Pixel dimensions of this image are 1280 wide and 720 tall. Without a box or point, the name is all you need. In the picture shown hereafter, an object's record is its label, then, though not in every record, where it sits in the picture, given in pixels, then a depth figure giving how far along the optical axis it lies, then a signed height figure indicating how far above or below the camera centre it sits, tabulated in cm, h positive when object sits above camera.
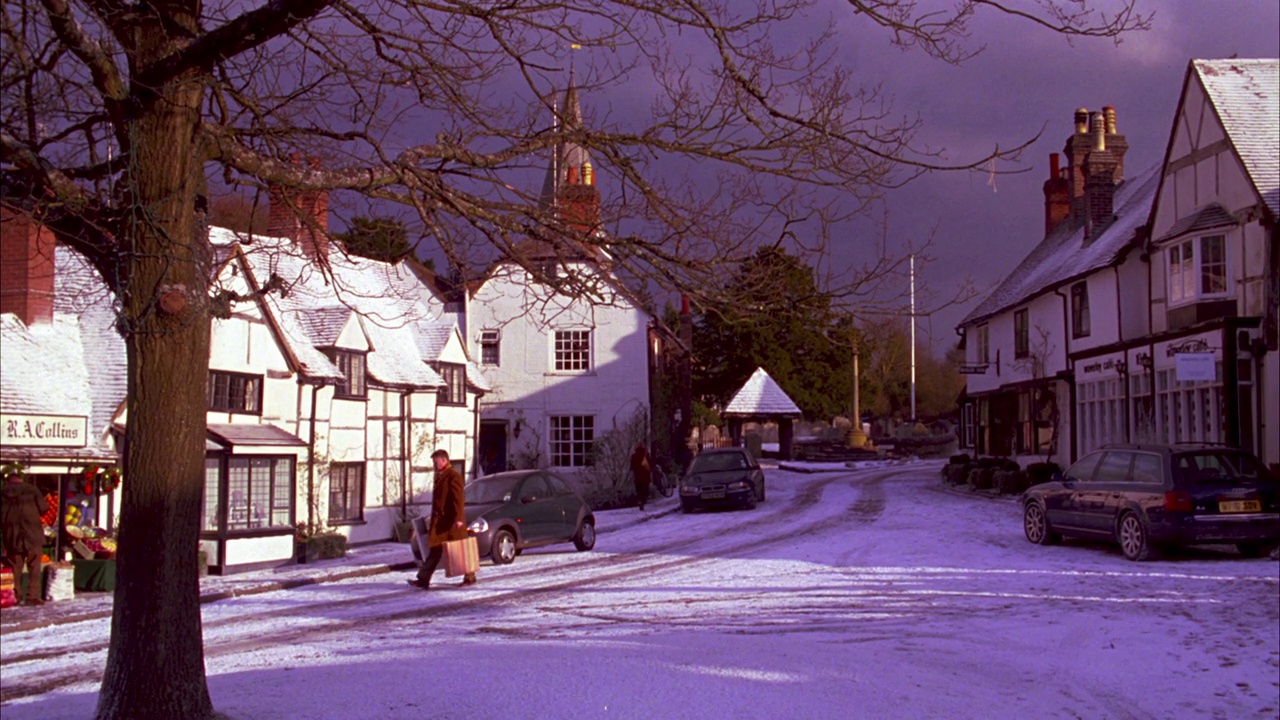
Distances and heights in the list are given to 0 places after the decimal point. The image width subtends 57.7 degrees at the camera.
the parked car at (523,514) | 2011 -162
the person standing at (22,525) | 1747 -148
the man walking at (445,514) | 1608 -124
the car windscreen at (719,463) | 3122 -107
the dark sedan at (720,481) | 3042 -151
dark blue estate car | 1658 -114
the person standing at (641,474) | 3362 -145
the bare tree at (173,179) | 691 +159
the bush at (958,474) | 3666 -165
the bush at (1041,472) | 3027 -130
